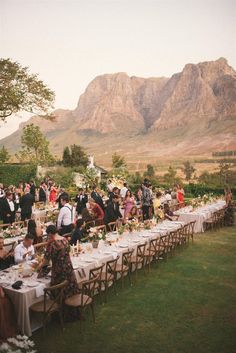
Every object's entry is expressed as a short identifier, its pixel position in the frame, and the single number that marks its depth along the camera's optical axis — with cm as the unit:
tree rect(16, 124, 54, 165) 4783
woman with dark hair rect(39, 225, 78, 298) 607
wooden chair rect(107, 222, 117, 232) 1169
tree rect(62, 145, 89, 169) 4591
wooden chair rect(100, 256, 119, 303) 742
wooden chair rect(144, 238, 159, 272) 924
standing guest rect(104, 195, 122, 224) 1252
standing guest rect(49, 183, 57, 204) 1827
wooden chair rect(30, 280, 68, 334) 579
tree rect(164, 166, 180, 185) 4255
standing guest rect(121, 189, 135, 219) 1462
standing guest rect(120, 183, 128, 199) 1815
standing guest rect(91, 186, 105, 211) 1329
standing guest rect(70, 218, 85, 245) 884
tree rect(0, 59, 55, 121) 2447
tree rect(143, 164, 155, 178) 5982
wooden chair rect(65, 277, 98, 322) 605
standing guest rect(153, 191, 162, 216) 1488
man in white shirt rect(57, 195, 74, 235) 981
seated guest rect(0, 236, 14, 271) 762
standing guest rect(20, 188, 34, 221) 1334
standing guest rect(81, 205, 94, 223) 1234
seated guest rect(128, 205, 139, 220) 1430
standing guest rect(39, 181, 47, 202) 1873
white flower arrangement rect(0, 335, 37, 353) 537
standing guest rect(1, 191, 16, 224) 1279
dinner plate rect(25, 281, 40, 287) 616
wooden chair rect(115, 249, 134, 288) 812
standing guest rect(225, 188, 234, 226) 1556
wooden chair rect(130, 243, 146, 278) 880
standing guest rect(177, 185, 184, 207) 1768
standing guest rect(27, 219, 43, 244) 880
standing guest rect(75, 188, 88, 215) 1449
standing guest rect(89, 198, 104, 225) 1274
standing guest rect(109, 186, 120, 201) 1309
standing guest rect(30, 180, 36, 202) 1917
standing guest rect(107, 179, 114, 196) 2049
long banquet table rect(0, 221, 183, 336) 591
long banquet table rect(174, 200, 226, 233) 1462
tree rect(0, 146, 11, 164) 4082
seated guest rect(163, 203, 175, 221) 1336
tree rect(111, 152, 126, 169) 4334
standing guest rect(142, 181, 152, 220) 1427
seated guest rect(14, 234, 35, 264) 757
